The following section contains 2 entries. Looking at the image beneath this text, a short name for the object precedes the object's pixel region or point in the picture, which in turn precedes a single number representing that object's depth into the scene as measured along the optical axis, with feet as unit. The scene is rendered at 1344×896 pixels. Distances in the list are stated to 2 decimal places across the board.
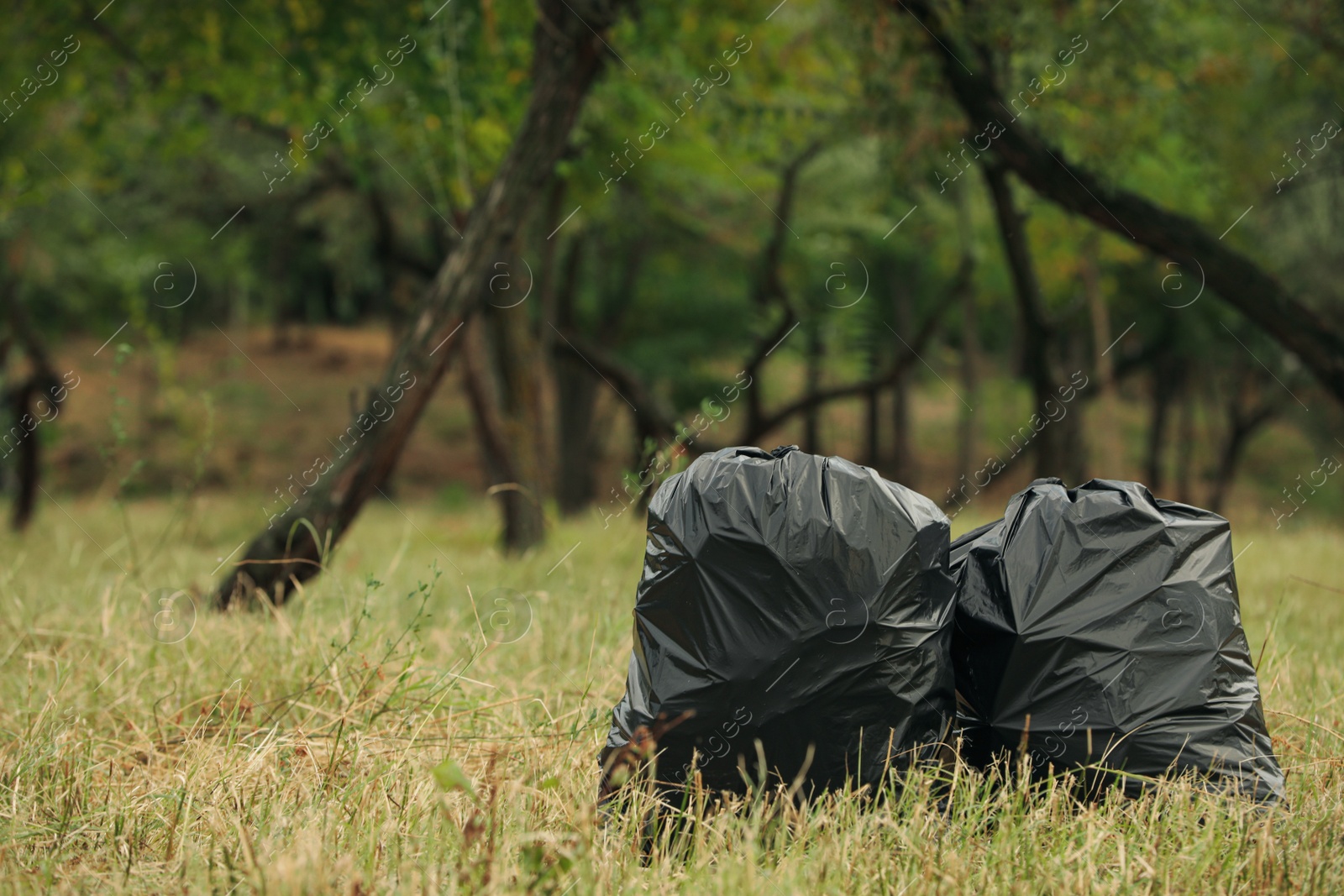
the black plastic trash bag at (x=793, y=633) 15.15
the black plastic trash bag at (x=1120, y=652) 15.97
